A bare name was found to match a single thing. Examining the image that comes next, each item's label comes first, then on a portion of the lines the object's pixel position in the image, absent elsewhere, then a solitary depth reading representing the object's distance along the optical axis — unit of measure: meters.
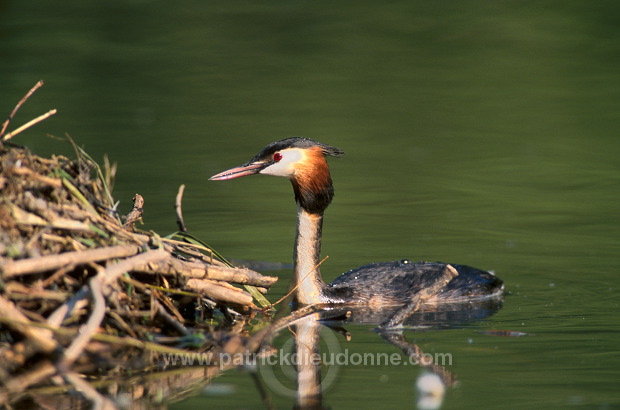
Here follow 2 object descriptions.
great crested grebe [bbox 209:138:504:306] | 15.70
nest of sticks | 10.13
